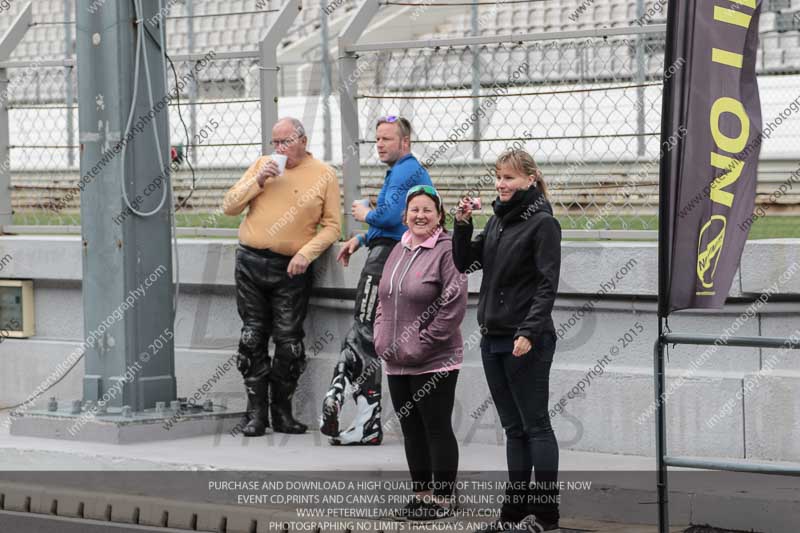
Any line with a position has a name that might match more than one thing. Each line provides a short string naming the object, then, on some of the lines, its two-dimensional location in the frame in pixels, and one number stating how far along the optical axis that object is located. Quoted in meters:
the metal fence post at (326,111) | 26.86
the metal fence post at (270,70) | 20.09
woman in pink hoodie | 14.72
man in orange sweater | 18.87
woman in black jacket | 13.99
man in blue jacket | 17.55
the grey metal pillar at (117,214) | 18.97
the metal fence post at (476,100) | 19.16
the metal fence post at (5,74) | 22.67
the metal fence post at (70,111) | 22.83
